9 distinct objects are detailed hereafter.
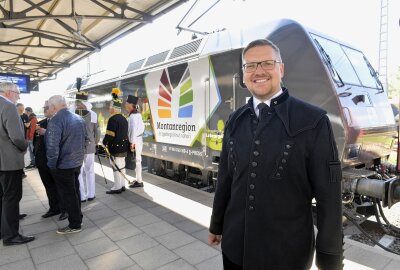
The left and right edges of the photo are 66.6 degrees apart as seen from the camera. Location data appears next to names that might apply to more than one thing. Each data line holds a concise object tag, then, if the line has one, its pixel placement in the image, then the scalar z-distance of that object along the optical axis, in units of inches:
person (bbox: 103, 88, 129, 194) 233.5
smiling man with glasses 58.4
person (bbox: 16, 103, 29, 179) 311.2
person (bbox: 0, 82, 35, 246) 141.7
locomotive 154.6
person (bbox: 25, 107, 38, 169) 344.5
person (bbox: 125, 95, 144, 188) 248.5
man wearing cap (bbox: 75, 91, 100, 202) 213.6
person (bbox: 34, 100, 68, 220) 181.8
